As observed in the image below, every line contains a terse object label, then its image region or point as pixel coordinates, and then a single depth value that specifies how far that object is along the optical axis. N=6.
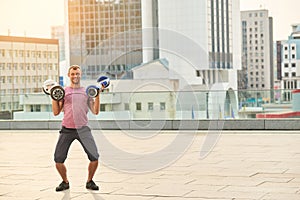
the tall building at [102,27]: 125.06
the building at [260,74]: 196.50
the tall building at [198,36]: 107.88
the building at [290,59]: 166.41
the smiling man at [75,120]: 9.45
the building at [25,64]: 120.69
